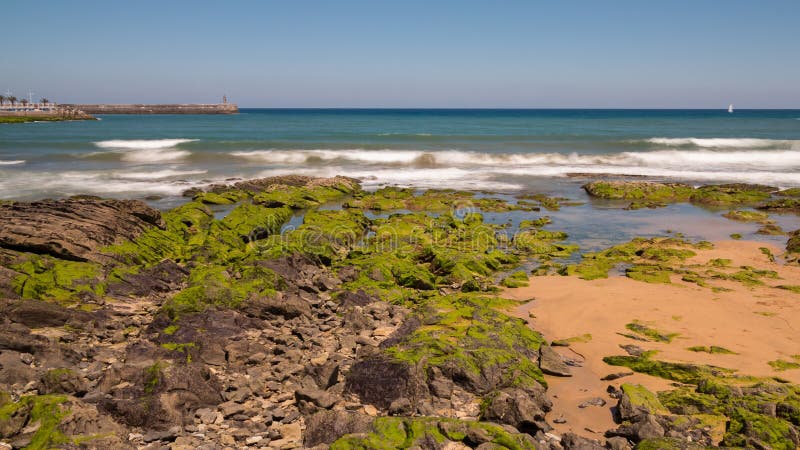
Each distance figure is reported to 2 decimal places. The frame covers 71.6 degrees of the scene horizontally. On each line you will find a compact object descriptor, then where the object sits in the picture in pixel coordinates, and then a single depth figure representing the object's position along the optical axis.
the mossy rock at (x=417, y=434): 5.26
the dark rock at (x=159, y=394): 5.85
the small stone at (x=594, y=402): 6.88
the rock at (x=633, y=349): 8.34
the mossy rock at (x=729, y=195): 22.02
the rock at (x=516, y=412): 6.04
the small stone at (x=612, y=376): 7.62
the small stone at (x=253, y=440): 5.67
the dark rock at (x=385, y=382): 6.59
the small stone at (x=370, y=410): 6.39
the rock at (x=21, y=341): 7.19
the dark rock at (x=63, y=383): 6.29
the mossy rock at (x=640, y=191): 23.05
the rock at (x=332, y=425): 5.60
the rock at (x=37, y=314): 8.19
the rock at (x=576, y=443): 5.63
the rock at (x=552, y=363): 7.68
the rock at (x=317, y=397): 6.36
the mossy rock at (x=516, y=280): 11.70
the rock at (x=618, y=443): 5.72
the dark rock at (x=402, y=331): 8.27
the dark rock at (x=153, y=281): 10.03
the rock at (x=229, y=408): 6.18
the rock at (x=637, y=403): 6.36
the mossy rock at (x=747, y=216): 18.66
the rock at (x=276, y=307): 9.06
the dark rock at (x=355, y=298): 10.12
